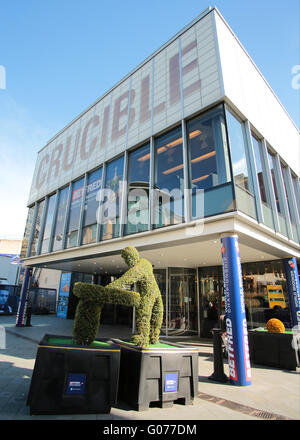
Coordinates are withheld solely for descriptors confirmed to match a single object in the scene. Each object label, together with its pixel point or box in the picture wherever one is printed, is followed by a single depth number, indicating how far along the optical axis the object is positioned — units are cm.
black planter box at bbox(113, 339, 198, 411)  402
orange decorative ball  754
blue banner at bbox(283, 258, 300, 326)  960
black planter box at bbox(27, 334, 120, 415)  360
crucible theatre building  769
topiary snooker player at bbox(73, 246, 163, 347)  429
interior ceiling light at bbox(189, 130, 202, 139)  856
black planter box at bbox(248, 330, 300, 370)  711
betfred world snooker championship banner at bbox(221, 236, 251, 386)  567
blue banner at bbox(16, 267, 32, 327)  1542
